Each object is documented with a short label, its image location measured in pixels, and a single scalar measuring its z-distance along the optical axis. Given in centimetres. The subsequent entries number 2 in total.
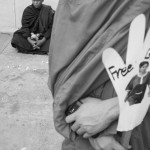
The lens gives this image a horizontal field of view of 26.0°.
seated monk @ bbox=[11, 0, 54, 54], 558
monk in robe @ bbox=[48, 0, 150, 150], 105
